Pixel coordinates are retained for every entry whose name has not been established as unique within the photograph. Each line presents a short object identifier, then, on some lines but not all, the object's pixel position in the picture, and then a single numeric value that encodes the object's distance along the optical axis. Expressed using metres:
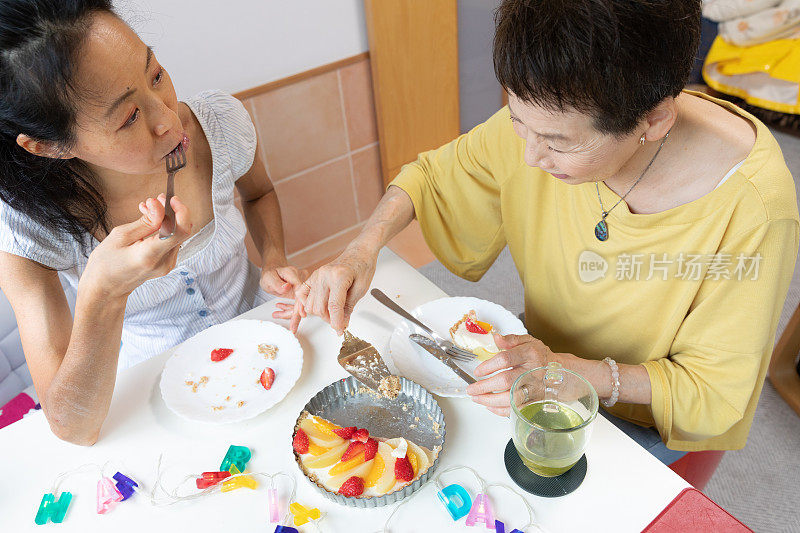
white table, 0.85
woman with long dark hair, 0.94
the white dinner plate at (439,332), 1.06
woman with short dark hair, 0.84
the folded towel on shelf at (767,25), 2.91
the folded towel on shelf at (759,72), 2.94
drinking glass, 0.83
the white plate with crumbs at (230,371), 1.03
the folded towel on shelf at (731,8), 2.95
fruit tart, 0.87
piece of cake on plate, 1.10
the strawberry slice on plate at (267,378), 1.07
